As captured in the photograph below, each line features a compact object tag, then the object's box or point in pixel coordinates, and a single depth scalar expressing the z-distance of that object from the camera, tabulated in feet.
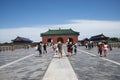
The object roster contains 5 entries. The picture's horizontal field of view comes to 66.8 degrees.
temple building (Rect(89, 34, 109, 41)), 119.97
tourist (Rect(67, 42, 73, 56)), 30.23
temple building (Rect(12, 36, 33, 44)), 119.85
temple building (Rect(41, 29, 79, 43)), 118.38
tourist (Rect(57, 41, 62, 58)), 27.95
